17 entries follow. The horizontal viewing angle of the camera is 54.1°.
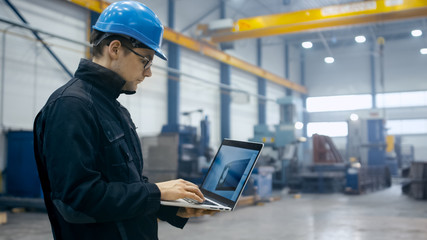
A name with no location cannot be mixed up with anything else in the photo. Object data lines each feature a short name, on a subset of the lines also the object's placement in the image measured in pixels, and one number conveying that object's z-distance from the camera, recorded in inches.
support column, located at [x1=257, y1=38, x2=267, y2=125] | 730.2
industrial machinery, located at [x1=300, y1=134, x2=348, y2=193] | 444.8
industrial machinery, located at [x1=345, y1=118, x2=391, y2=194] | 504.1
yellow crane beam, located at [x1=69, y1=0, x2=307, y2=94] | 366.9
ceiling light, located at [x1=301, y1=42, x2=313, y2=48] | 610.5
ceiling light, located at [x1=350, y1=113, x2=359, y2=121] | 550.3
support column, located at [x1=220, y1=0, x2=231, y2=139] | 600.8
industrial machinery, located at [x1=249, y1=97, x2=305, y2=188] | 463.5
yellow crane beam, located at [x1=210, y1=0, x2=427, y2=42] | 407.5
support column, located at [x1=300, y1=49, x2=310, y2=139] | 893.8
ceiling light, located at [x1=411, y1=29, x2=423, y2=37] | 615.5
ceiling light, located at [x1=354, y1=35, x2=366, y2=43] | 579.8
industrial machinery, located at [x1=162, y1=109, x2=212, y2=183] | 359.9
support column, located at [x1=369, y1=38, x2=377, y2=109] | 838.5
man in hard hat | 45.2
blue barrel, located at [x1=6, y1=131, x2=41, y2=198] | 294.0
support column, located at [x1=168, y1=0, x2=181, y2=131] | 483.8
